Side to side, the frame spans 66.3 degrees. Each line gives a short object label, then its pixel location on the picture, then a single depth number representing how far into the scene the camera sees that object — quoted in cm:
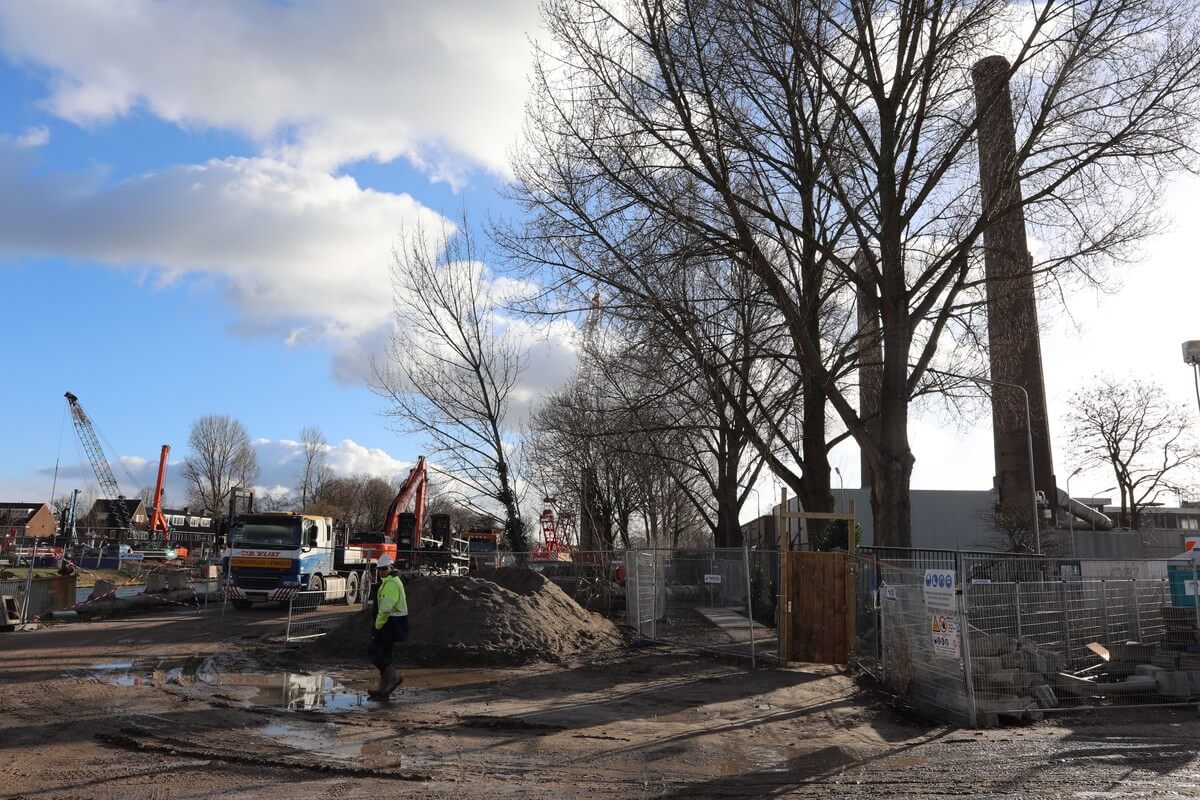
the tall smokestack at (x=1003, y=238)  1691
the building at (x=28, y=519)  8760
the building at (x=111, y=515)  9624
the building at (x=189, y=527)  7158
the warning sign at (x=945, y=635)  1052
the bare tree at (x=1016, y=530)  4485
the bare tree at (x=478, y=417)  3045
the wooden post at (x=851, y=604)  1523
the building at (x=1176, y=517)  7779
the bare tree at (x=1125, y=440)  5425
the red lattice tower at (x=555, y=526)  4725
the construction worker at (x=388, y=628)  1197
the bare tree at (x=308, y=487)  11038
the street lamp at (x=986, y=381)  1883
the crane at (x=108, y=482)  9006
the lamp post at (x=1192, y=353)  3216
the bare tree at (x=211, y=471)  10294
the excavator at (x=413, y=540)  3219
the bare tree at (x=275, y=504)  10831
